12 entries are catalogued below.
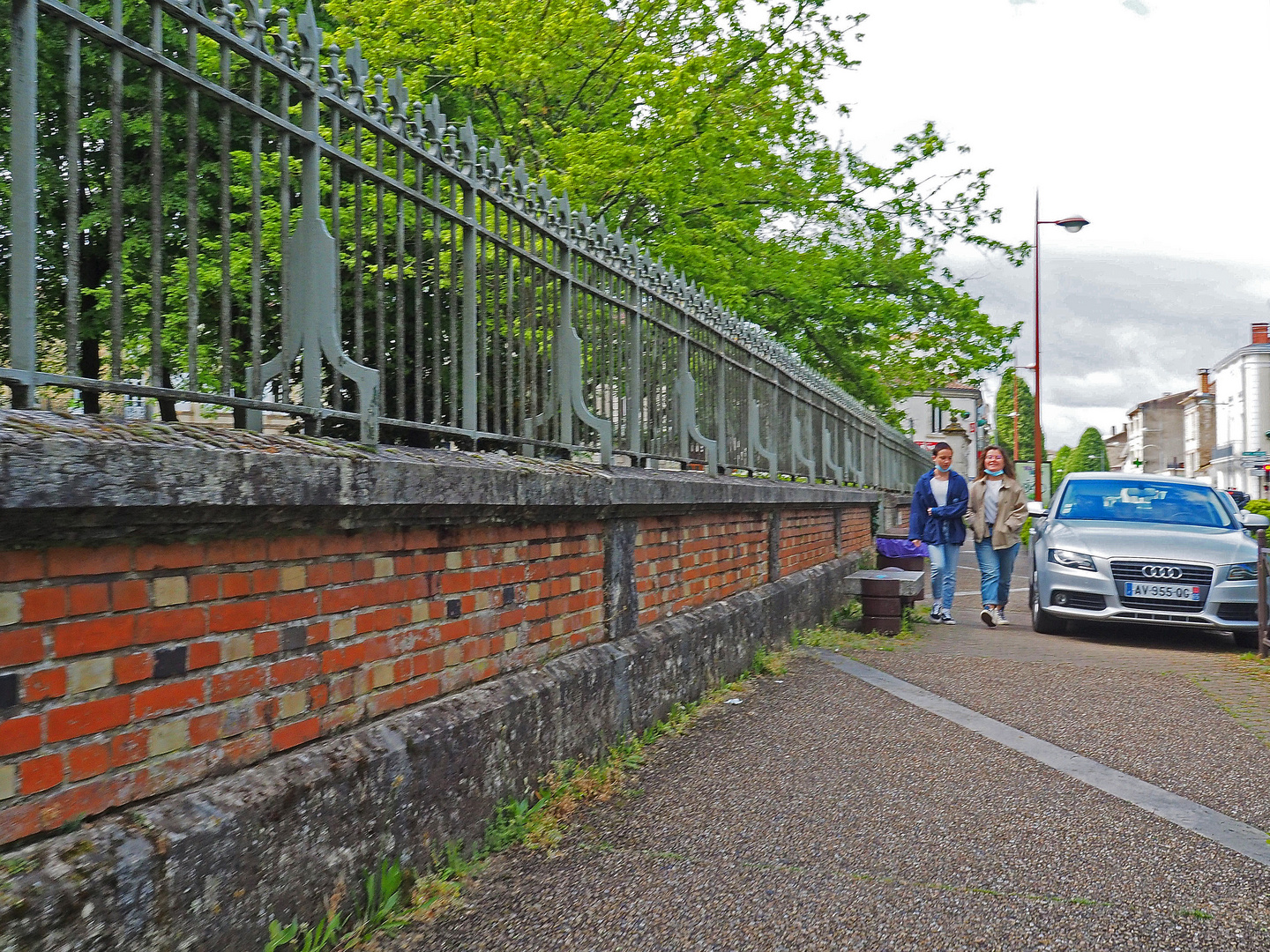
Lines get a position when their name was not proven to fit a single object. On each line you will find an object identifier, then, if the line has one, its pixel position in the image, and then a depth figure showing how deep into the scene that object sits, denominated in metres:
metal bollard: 8.87
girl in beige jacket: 11.33
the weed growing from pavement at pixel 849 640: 8.97
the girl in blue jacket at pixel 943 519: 11.28
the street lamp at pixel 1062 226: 31.04
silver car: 9.62
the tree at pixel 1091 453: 140.25
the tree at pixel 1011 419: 107.88
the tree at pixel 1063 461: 147.20
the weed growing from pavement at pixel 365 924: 2.71
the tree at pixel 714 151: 15.11
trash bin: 12.11
